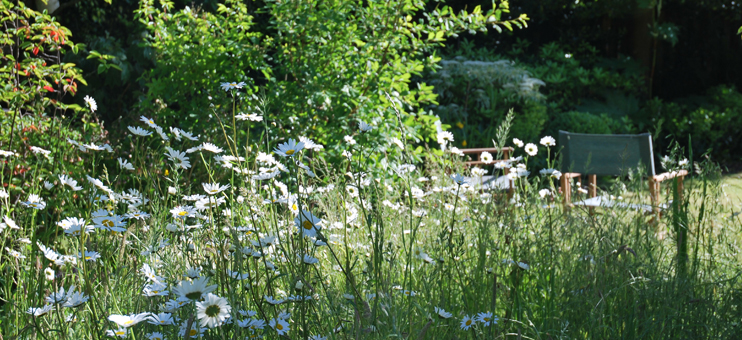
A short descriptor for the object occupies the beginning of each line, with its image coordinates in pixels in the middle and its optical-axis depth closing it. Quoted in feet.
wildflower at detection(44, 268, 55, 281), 13.37
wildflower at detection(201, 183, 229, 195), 12.94
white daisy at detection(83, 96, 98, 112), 14.90
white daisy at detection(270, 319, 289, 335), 12.35
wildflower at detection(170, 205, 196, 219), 13.29
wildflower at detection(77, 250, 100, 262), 12.55
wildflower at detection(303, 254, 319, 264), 12.69
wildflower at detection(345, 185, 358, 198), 16.22
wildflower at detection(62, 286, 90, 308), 11.96
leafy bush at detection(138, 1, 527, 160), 18.96
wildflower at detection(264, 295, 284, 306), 12.52
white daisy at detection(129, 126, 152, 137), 13.46
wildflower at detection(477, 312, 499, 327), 12.82
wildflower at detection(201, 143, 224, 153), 13.45
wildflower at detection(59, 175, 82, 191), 13.45
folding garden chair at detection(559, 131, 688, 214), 20.08
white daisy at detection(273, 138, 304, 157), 12.44
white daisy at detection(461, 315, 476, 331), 12.73
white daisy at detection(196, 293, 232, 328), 11.63
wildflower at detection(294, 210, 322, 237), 12.32
